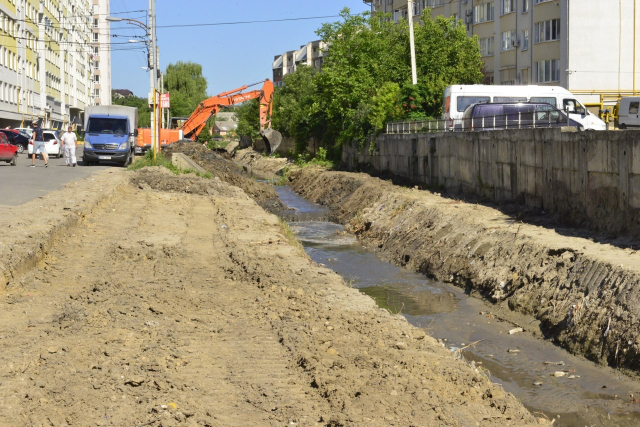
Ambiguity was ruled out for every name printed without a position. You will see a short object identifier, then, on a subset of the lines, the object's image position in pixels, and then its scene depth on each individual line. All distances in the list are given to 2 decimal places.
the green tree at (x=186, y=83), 110.95
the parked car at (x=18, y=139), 45.84
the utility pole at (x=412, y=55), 35.54
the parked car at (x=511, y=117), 20.64
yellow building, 62.38
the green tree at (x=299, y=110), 51.12
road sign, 31.97
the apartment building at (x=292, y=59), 131.25
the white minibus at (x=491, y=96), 27.58
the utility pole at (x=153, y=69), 31.70
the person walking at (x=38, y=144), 31.75
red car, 31.38
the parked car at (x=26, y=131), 50.95
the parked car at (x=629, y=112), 31.55
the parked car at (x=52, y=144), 42.78
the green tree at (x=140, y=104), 125.81
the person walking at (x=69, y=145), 31.81
